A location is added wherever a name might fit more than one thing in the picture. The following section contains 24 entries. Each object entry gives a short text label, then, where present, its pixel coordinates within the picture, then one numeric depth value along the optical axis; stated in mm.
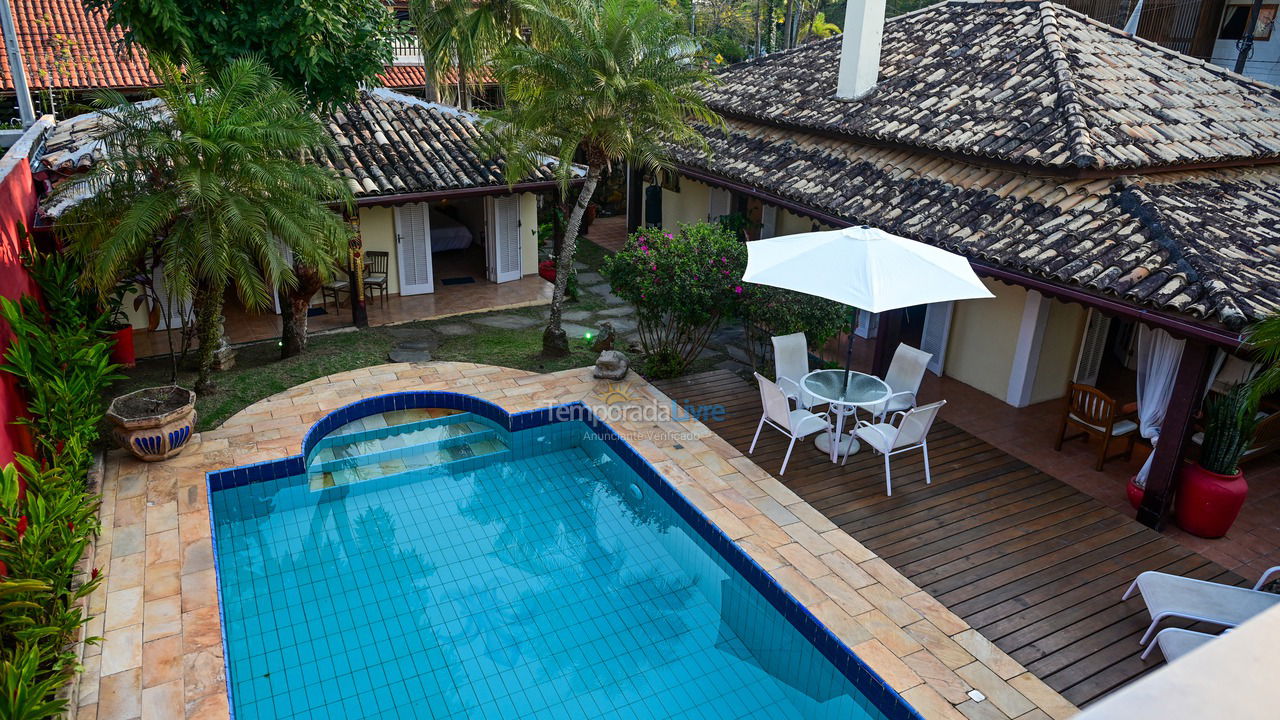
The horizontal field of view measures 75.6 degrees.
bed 19781
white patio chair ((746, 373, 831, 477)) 10312
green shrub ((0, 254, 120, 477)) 8586
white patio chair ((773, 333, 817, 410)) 11250
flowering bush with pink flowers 12023
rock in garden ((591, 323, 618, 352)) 13875
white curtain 9922
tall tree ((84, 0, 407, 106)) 11883
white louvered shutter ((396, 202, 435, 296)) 16625
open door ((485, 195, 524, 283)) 17500
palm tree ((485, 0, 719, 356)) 12086
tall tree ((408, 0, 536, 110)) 19516
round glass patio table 10359
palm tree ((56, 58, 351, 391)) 9914
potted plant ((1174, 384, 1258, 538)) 8609
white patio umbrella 9039
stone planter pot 10031
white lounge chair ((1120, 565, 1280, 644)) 7172
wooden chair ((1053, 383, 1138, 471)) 10305
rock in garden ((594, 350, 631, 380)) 13016
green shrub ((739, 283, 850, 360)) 11656
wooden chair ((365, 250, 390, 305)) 16562
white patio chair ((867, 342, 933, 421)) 10945
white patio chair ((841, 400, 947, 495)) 9867
